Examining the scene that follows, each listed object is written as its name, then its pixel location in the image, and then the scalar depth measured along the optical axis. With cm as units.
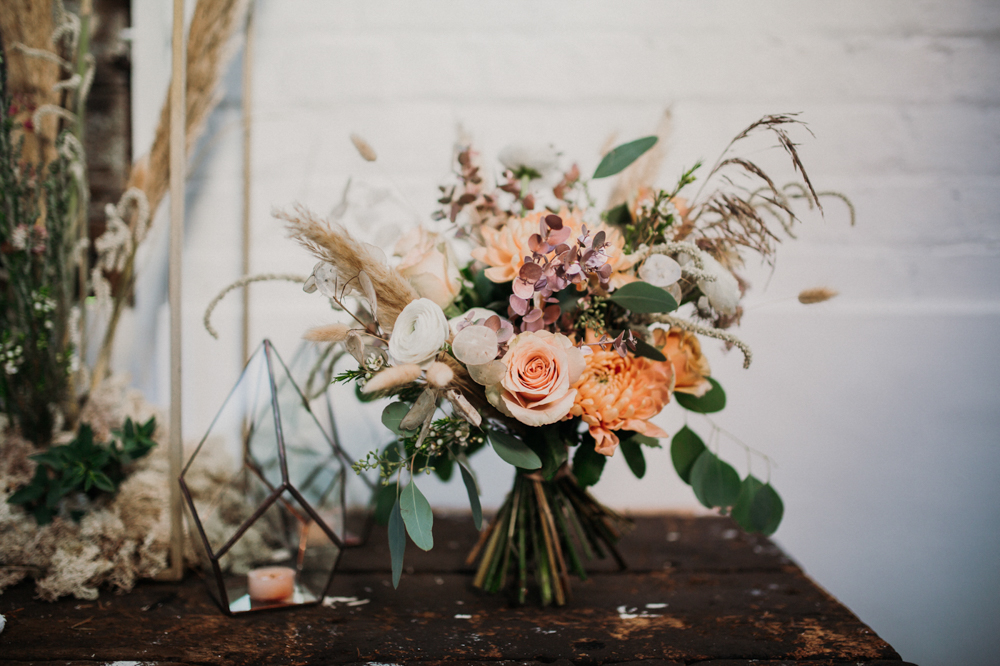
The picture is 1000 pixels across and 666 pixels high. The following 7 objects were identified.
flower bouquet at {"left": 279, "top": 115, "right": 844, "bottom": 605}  50
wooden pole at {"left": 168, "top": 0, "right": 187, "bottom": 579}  65
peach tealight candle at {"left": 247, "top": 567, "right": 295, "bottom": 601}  67
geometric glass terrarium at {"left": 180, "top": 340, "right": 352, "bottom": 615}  67
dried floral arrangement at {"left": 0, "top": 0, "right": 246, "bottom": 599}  69
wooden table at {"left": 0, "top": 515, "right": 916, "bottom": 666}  57
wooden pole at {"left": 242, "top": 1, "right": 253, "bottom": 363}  90
